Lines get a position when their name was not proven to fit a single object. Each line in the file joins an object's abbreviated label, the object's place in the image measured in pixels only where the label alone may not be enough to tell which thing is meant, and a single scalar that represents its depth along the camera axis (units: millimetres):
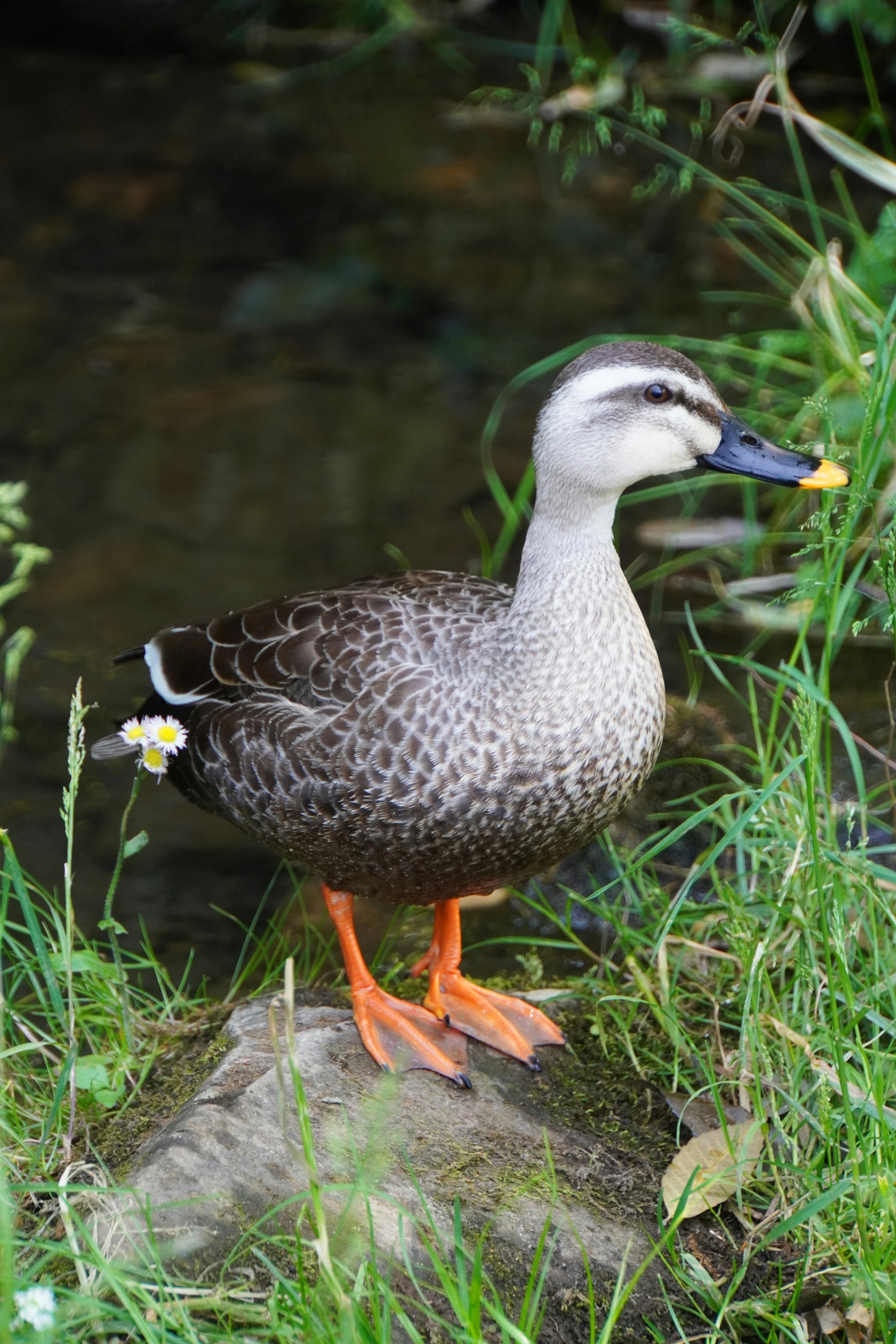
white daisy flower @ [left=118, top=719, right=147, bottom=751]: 5895
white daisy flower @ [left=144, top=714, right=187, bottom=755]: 5797
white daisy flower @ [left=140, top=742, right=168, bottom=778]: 5785
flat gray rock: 4789
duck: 5863
